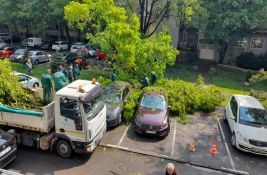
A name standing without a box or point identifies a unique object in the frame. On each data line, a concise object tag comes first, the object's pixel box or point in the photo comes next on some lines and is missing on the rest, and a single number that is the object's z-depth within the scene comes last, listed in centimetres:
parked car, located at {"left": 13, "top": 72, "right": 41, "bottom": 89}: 1572
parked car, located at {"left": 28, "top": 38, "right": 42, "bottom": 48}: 3444
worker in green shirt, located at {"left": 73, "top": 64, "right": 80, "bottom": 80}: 1784
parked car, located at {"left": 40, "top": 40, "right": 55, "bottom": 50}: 3425
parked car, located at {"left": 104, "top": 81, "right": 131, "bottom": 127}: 1225
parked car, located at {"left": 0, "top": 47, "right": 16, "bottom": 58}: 2614
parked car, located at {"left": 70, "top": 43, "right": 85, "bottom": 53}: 3000
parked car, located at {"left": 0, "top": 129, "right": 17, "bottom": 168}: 859
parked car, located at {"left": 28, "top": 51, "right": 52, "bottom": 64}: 2502
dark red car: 1142
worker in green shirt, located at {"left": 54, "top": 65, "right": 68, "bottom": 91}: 1284
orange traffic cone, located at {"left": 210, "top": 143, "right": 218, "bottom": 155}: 1083
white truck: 898
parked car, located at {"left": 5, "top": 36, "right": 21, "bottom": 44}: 3732
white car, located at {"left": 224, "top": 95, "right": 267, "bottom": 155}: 1052
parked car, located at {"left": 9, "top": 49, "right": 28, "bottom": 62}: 2494
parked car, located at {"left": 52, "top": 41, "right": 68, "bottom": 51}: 3331
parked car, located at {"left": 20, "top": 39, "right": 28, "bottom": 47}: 3488
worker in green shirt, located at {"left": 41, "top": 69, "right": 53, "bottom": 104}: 1087
